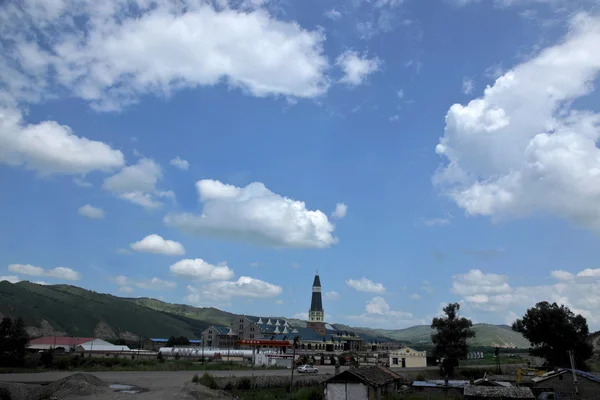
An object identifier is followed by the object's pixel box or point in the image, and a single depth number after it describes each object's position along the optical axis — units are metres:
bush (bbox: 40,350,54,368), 63.06
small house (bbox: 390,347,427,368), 94.62
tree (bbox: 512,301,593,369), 70.94
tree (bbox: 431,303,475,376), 74.19
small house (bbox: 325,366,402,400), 35.81
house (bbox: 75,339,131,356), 98.25
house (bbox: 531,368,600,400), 38.84
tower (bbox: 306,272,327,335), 170.50
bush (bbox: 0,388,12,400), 31.70
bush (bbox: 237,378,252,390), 48.56
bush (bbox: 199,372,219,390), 45.28
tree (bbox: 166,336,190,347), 136.04
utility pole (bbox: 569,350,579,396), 37.36
